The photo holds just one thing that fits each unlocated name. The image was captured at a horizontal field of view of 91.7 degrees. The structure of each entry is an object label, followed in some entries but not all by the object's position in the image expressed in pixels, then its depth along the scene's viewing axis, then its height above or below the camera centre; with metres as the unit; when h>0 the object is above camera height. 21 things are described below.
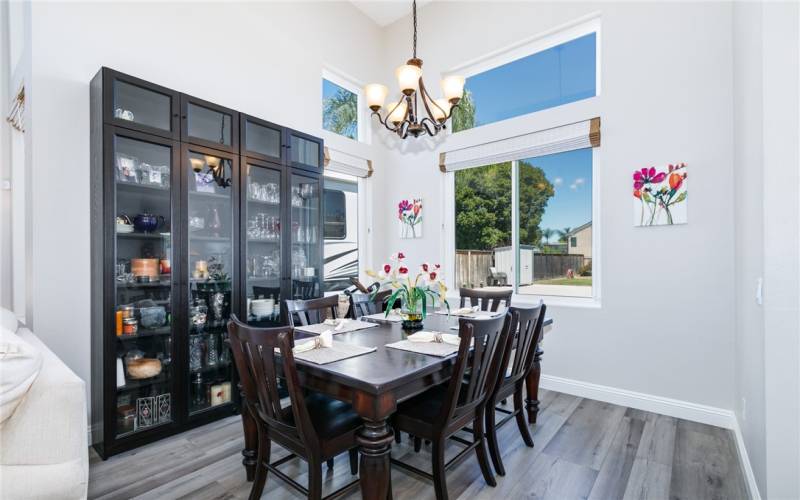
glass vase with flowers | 2.51 -0.28
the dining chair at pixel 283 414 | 1.55 -0.76
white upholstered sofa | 1.45 -0.74
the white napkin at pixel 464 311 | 2.92 -0.49
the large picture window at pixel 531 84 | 3.52 +1.61
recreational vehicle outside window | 4.26 +0.22
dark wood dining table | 1.49 -0.57
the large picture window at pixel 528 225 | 3.55 +0.22
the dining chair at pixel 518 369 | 2.14 -0.74
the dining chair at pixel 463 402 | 1.73 -0.79
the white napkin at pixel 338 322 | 2.45 -0.48
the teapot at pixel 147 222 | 2.53 +0.18
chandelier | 2.53 +1.00
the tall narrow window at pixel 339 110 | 4.31 +1.59
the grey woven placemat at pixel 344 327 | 2.41 -0.51
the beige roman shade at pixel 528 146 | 3.37 +0.96
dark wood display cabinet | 2.36 +0.00
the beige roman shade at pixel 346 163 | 4.13 +0.94
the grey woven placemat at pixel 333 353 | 1.75 -0.50
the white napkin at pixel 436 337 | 2.06 -0.49
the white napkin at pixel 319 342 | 1.91 -0.47
